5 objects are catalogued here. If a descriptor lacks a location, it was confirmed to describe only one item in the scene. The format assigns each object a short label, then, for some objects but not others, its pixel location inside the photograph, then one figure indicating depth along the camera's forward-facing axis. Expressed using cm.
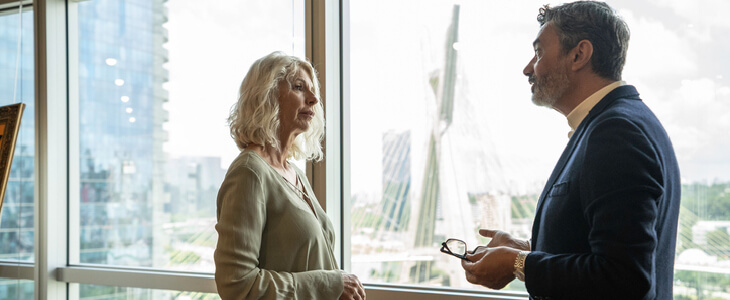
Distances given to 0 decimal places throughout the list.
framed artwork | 360
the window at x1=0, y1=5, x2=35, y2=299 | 377
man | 122
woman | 185
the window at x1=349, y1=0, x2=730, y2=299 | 227
